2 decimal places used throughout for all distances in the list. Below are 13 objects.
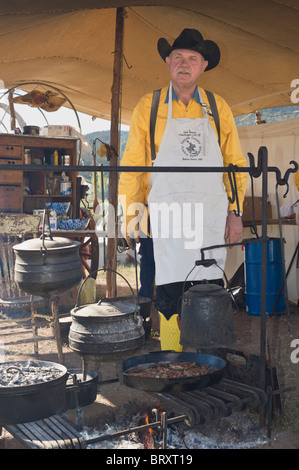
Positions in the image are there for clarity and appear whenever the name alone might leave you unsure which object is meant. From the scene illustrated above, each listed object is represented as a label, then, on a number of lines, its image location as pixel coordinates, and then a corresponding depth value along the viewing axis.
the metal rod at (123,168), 2.65
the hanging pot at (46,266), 2.69
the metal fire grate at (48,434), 2.51
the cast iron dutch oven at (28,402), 2.61
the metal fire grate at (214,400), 2.66
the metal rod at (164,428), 2.60
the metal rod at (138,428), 2.49
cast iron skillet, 2.66
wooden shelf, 6.64
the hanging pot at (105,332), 2.68
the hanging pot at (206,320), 2.80
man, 3.34
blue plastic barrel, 6.36
